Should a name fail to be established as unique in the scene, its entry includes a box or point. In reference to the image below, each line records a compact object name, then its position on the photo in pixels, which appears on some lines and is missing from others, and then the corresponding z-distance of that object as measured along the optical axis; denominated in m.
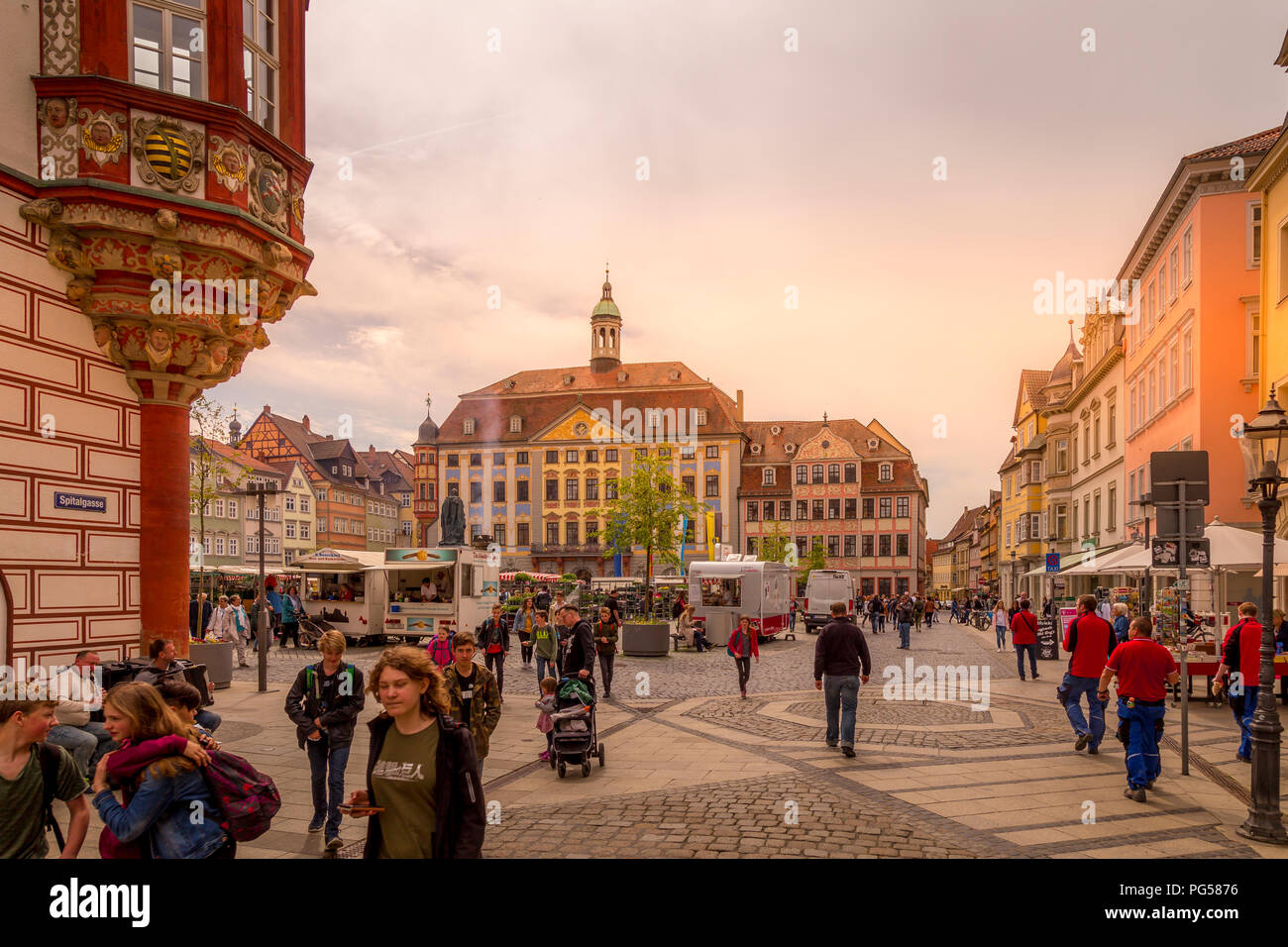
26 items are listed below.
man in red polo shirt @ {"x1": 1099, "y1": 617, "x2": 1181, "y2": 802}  8.82
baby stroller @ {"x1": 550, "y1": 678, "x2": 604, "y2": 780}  9.65
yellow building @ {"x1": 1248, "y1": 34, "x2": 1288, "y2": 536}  17.20
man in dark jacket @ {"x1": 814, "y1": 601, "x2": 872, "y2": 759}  11.17
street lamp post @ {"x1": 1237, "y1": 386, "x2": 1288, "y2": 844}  7.33
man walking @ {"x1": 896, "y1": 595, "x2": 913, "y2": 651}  30.39
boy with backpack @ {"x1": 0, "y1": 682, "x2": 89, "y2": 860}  4.46
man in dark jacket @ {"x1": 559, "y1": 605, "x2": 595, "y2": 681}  10.78
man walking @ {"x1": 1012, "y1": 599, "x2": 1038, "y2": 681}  19.69
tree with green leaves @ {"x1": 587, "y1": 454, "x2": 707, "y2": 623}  36.62
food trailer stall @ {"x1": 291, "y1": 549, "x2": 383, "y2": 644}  25.88
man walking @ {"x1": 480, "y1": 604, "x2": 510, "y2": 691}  15.51
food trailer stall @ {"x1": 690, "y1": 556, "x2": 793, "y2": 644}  29.30
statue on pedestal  29.28
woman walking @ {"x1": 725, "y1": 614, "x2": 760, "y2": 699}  16.41
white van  39.84
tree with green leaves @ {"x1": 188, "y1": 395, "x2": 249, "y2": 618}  26.96
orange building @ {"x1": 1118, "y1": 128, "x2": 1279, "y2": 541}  25.88
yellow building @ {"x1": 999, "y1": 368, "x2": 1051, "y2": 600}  55.34
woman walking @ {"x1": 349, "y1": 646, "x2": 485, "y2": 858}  4.01
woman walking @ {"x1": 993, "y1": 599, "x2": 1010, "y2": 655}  28.92
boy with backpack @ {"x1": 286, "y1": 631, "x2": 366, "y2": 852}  7.12
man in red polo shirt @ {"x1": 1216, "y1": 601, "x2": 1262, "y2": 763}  10.97
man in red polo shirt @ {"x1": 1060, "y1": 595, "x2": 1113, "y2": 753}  10.76
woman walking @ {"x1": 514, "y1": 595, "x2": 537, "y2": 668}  21.17
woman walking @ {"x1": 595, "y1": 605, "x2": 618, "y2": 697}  15.60
